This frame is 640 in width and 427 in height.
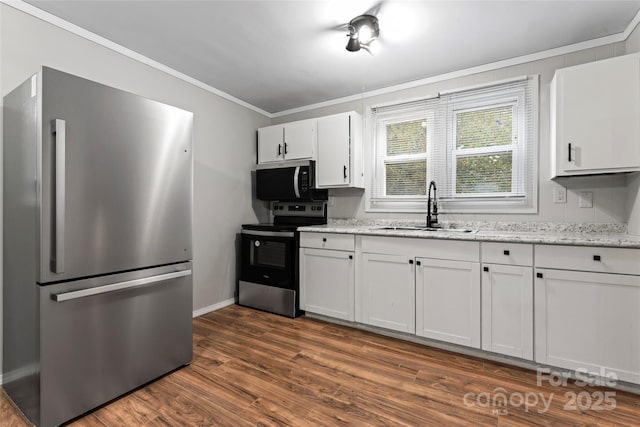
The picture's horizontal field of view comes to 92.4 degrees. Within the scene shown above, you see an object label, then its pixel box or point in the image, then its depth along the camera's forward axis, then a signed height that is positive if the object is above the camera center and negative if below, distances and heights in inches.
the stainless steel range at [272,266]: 123.1 -22.9
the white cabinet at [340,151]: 126.0 +25.2
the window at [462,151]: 104.2 +23.0
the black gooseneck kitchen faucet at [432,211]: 113.6 +0.1
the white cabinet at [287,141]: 134.9 +32.2
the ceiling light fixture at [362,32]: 80.4 +48.6
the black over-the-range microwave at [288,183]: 134.6 +12.8
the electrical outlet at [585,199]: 93.0 +3.8
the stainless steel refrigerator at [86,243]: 58.6 -6.9
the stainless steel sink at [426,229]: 108.3 -6.5
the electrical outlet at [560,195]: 96.5 +5.2
